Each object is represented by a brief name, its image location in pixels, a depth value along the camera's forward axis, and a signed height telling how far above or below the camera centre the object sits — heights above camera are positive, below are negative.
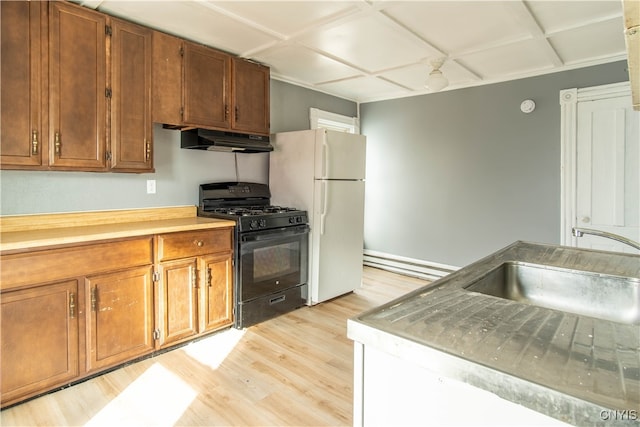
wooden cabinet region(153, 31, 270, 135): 2.62 +0.99
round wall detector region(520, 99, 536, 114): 3.54 +1.04
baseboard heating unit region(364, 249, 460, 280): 4.32 -0.70
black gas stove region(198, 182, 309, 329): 2.87 -0.33
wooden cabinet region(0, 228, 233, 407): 1.84 -0.56
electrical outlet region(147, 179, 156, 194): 2.86 +0.20
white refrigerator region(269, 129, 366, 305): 3.37 +0.17
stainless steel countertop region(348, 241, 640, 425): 0.57 -0.28
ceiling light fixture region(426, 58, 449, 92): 3.06 +1.13
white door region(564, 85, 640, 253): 3.08 +0.37
